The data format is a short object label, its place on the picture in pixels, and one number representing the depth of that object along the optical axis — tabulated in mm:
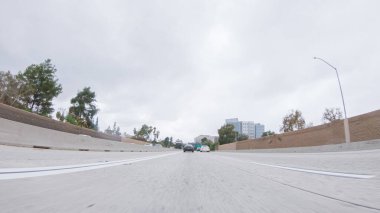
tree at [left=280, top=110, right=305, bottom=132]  98938
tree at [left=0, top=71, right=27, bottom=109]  52750
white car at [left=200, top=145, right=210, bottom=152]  83812
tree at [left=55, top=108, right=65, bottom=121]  93088
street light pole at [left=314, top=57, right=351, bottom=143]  29202
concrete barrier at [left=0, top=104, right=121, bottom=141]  16600
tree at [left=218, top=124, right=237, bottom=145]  177500
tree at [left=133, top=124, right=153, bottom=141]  186875
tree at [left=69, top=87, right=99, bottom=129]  88312
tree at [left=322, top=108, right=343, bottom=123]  85325
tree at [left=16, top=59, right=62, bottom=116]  56781
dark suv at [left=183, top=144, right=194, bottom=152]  56250
